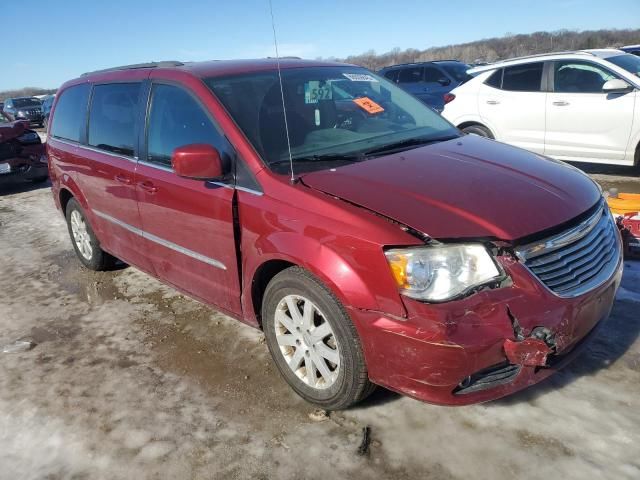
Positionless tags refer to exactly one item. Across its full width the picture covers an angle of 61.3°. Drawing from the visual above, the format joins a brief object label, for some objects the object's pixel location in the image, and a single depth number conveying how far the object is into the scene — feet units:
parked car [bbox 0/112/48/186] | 31.53
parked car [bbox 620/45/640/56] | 36.10
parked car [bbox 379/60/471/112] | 39.73
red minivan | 7.43
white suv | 22.15
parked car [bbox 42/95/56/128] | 90.83
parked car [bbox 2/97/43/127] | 94.89
